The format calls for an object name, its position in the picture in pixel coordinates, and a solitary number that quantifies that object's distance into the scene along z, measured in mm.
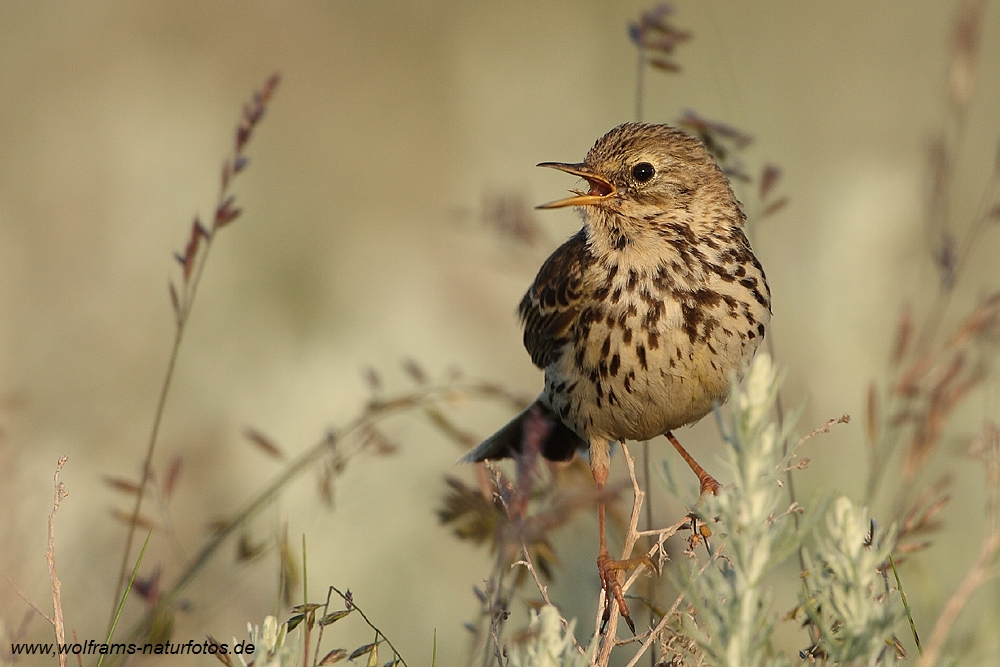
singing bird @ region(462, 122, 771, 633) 7547
